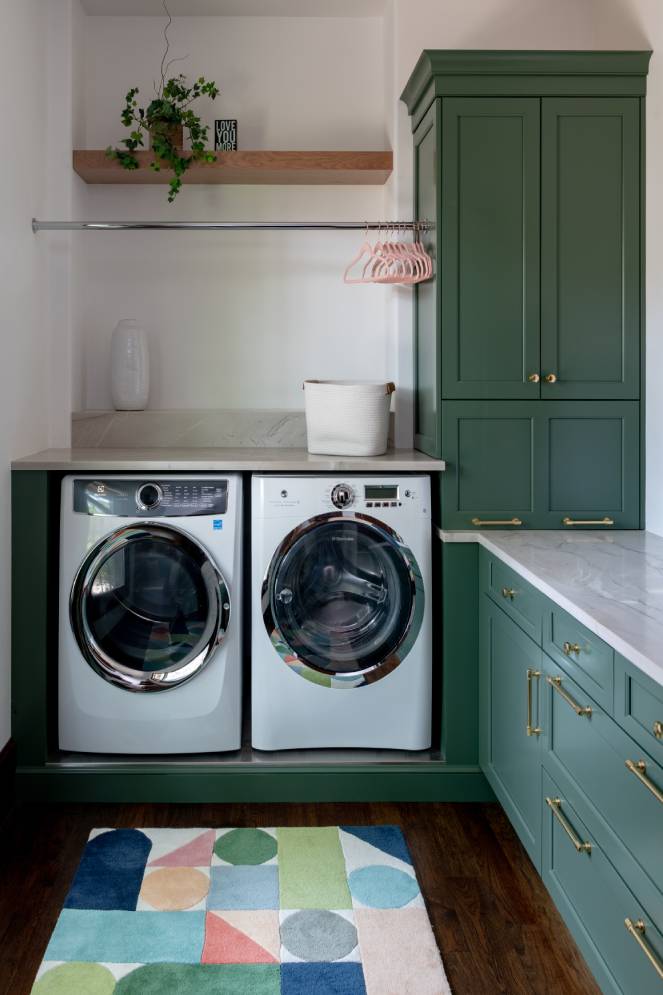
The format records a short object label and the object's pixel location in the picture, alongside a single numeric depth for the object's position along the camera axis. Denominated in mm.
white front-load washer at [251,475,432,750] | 2844
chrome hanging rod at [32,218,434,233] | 3082
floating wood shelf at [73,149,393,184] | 3307
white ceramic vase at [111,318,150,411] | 3443
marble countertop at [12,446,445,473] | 2834
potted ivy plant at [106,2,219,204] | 3234
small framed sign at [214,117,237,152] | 3418
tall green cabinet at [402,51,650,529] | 2779
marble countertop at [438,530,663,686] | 1617
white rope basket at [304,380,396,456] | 2969
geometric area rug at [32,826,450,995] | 2000
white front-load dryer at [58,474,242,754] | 2846
